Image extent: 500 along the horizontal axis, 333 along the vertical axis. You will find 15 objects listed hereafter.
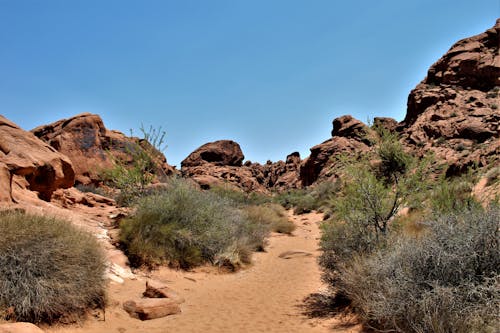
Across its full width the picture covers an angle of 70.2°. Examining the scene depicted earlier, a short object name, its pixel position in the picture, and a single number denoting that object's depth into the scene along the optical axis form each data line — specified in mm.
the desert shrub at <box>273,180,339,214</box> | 30500
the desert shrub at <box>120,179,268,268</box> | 10398
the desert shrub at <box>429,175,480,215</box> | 7229
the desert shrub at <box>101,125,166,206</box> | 14320
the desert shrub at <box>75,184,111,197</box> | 20258
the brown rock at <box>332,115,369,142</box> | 49572
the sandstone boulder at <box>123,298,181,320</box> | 6826
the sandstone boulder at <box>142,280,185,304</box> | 7758
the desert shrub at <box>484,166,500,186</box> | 12047
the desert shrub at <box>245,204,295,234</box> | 18297
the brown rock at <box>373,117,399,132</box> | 46116
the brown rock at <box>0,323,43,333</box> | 4223
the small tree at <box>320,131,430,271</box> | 7578
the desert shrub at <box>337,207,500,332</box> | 3869
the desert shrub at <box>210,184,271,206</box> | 23328
